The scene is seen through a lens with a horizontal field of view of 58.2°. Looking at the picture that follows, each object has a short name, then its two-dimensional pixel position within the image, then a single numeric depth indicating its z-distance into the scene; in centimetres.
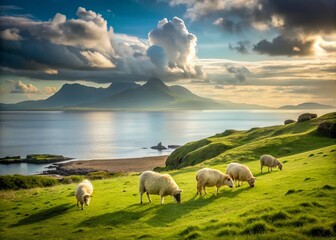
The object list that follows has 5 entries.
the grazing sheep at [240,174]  2686
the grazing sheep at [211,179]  2517
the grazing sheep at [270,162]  3634
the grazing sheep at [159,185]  2361
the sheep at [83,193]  2602
